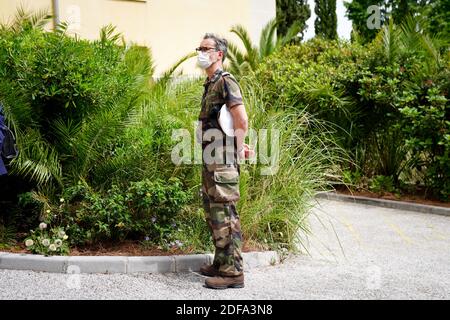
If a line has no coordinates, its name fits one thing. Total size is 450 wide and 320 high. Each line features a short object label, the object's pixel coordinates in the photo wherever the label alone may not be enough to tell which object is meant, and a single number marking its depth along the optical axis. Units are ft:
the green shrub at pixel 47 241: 20.27
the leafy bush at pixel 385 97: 33.94
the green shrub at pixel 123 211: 20.77
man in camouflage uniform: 17.61
